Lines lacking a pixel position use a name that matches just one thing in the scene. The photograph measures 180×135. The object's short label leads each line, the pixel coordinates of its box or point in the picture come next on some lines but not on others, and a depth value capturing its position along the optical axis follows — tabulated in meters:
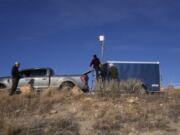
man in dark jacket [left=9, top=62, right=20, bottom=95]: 14.60
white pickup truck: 14.95
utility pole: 15.65
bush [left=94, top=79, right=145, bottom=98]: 13.52
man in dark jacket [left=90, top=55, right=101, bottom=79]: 15.16
